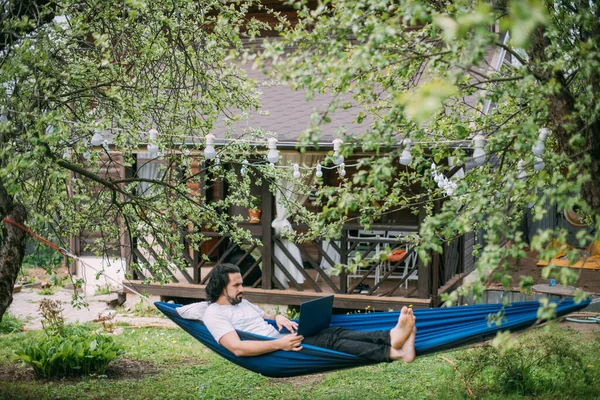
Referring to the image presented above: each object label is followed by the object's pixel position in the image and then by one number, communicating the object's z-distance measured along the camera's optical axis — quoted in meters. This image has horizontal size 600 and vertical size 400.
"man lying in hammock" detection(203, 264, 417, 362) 3.59
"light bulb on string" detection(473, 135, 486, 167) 3.74
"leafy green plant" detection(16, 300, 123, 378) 5.31
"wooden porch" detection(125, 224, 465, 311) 7.07
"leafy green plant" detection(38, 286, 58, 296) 9.02
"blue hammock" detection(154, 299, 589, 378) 3.47
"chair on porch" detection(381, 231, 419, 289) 7.70
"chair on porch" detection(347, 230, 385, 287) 7.67
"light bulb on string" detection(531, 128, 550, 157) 3.07
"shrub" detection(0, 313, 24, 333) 7.12
